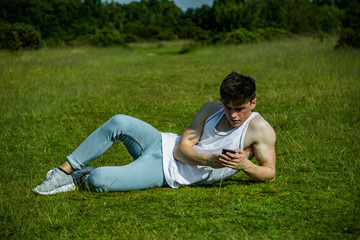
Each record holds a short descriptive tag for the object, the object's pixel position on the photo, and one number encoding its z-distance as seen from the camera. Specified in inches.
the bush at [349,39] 607.2
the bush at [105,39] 1254.0
